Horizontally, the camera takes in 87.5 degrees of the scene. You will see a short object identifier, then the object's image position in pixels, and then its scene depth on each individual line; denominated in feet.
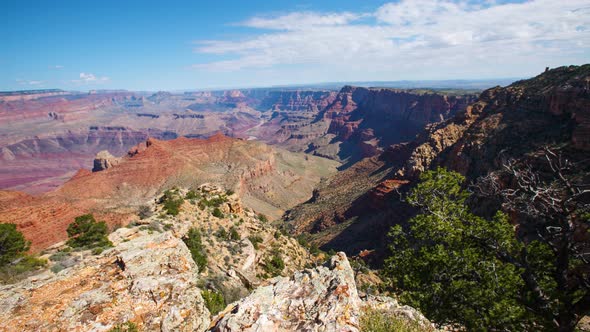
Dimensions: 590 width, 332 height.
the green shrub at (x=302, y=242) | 171.78
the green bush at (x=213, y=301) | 51.54
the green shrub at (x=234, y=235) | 110.90
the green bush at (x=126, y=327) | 38.37
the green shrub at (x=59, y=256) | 64.32
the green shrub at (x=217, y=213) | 121.29
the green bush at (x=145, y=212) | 108.20
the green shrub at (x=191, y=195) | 129.80
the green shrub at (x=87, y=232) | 82.26
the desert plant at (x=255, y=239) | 112.95
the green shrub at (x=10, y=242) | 79.30
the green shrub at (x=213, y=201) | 126.00
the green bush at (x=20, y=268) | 54.32
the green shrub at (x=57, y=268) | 55.24
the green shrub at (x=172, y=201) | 108.58
